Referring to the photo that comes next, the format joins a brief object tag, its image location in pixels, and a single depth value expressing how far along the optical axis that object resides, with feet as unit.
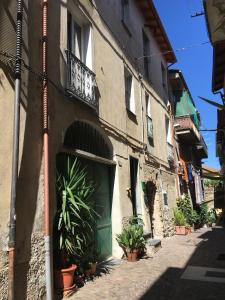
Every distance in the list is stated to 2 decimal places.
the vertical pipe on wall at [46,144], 13.19
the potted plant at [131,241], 20.65
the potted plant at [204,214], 45.98
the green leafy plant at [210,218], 50.03
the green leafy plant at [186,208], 38.71
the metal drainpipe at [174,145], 40.41
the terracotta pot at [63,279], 14.08
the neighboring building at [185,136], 43.52
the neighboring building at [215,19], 8.29
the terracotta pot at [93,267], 16.35
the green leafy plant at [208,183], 78.72
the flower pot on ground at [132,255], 20.65
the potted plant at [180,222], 35.37
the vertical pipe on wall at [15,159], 11.43
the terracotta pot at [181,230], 35.33
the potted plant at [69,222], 14.29
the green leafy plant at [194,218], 39.40
